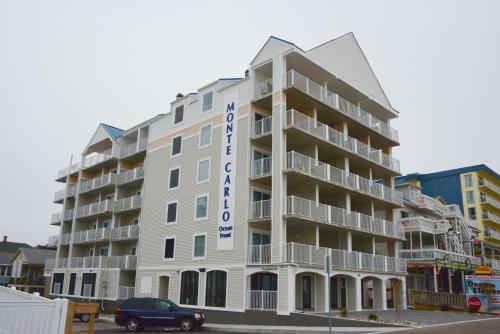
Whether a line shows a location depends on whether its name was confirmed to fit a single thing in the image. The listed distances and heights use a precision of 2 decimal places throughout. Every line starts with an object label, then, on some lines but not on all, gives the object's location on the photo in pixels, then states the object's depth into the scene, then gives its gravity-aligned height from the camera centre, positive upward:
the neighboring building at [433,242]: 38.84 +4.96
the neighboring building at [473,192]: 61.44 +13.98
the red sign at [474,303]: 30.03 -0.50
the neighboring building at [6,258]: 64.19 +3.82
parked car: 23.36 -1.44
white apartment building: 26.42 +6.47
